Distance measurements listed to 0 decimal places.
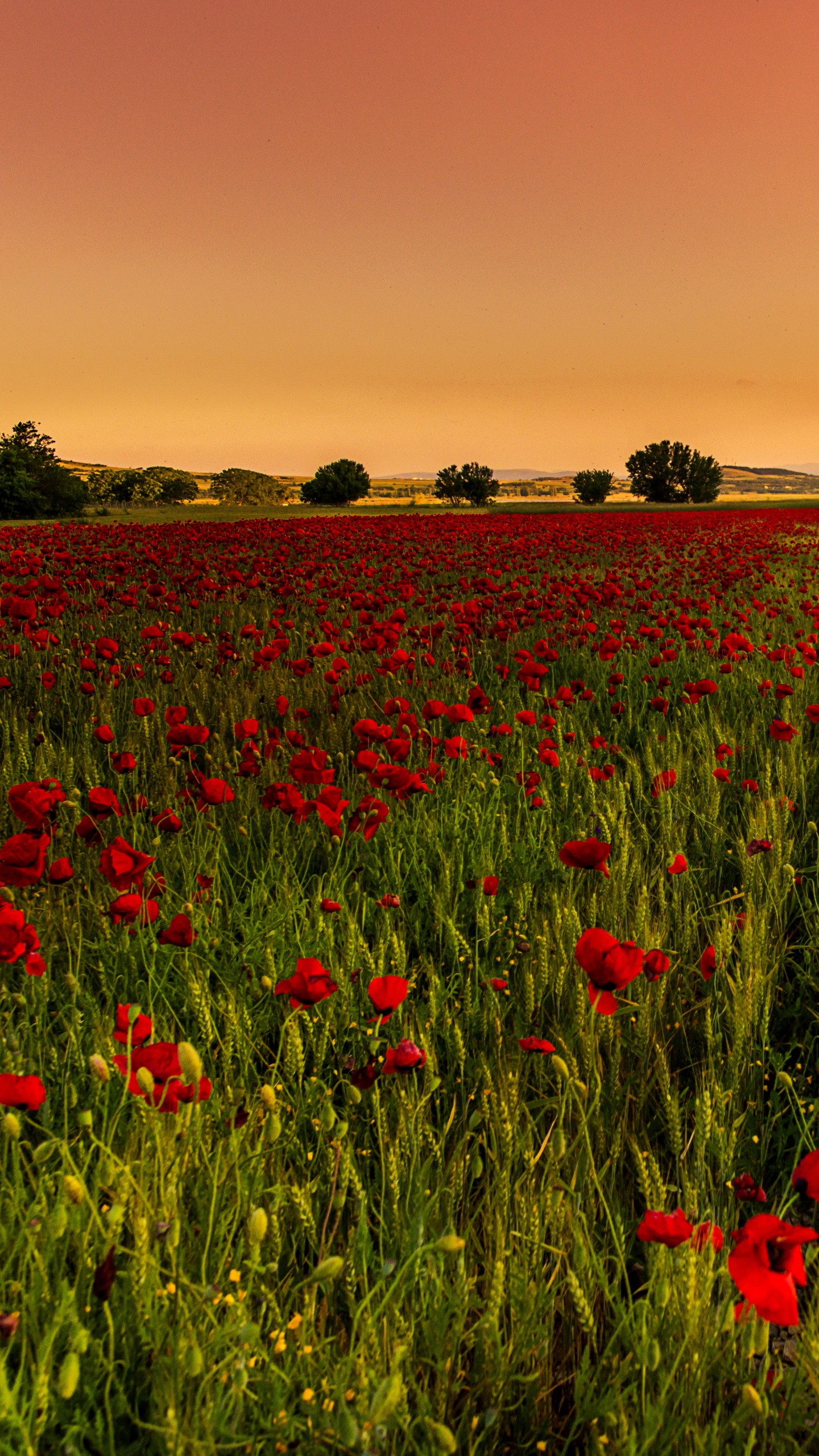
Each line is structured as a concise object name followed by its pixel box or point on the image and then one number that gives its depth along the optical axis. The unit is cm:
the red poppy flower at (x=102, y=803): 185
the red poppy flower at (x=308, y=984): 128
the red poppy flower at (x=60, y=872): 165
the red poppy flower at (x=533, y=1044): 139
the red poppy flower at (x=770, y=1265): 82
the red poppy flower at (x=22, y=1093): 105
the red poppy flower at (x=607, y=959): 121
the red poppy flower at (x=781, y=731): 275
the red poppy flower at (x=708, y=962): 163
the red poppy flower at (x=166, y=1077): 113
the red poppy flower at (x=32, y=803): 164
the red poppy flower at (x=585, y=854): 153
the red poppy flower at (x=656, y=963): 148
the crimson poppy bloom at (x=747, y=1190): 109
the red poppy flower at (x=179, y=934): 153
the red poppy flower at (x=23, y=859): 146
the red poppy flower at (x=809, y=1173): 93
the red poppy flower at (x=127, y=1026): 124
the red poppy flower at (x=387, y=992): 126
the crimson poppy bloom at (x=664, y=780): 255
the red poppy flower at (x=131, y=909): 153
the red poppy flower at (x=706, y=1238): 102
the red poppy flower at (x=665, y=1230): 95
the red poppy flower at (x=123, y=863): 153
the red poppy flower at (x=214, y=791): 217
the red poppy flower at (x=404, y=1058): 127
